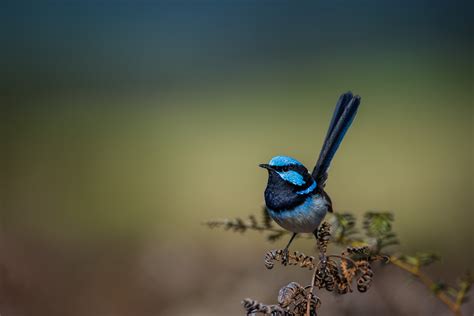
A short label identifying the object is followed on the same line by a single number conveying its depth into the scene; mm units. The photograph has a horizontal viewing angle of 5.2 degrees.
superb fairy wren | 2893
